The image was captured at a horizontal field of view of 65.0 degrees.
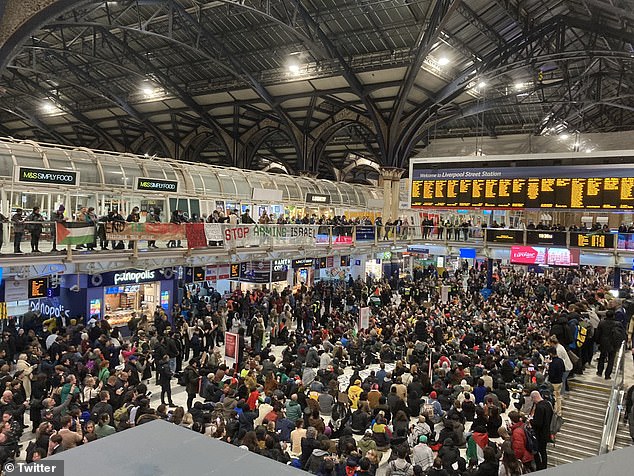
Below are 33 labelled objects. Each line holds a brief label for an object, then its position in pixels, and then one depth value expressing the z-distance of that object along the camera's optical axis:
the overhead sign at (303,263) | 25.11
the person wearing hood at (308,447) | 8.73
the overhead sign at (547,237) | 23.52
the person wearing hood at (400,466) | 8.20
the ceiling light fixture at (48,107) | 42.84
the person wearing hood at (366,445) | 9.60
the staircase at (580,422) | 11.70
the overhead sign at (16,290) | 15.18
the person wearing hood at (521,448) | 9.52
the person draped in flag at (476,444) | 9.93
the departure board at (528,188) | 19.66
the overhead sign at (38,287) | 15.81
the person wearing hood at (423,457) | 8.99
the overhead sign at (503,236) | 25.06
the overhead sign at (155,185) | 18.05
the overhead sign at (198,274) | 21.05
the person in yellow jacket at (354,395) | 12.47
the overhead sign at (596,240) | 22.44
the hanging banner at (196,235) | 17.88
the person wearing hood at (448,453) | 8.60
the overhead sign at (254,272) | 23.11
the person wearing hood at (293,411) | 10.78
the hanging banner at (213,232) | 18.48
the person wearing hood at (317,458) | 8.14
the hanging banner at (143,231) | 15.66
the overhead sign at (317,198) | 30.82
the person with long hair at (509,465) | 8.16
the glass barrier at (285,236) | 14.26
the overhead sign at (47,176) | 14.02
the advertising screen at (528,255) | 23.67
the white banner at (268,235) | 19.64
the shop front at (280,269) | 23.89
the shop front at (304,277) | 30.86
